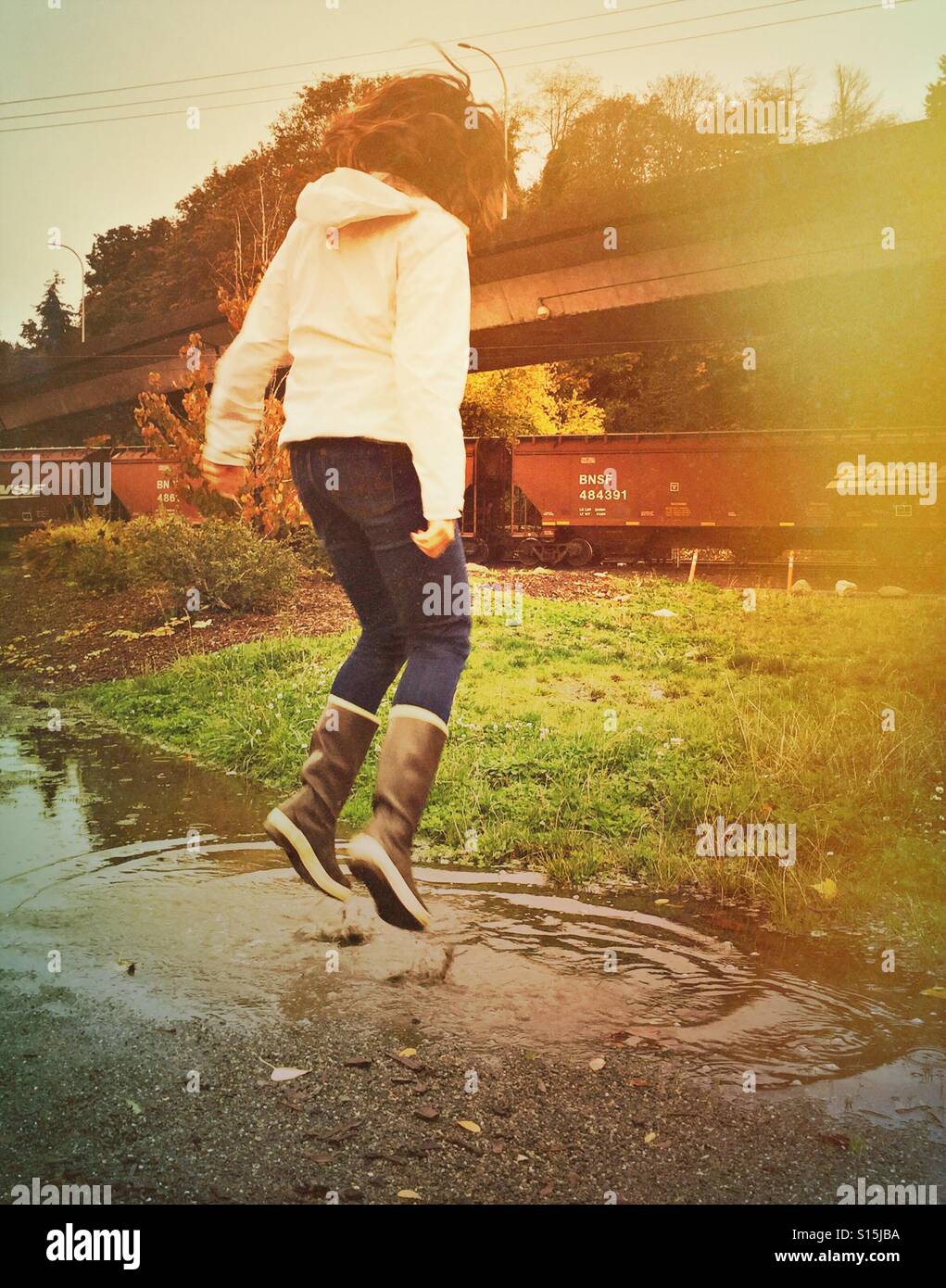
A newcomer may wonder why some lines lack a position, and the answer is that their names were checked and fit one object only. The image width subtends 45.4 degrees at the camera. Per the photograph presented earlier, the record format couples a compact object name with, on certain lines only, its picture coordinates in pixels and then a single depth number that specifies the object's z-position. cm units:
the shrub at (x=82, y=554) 1021
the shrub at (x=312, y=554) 841
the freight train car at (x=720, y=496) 1827
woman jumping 300
